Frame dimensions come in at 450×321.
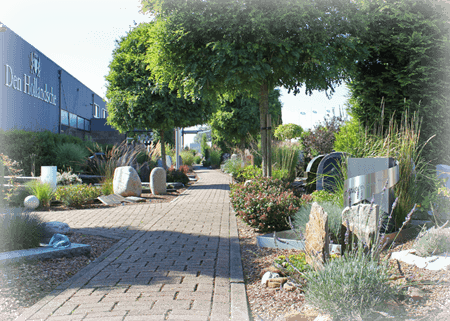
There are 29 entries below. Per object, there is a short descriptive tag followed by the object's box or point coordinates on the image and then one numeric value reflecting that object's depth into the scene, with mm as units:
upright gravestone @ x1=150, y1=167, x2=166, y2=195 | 11348
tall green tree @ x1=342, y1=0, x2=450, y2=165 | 6270
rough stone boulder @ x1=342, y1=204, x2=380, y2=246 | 3016
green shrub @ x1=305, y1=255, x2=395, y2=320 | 2387
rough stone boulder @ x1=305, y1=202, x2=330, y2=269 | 3098
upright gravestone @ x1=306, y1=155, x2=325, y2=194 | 8292
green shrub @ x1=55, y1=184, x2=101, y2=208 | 9023
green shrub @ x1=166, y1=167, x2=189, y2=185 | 14391
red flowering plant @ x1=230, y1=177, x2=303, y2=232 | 5438
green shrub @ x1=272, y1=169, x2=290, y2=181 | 9366
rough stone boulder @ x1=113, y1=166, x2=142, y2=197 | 10352
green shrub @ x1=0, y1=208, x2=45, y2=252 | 4270
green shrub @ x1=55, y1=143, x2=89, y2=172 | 13734
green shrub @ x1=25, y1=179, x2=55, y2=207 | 8876
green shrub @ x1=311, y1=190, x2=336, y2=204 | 5594
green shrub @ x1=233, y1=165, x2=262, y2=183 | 10791
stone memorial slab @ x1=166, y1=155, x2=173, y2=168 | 21625
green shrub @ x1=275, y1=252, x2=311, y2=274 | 3213
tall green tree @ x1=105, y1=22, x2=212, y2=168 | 13141
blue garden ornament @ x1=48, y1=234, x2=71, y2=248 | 4412
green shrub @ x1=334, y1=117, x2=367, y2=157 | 6185
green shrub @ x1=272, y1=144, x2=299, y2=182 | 10211
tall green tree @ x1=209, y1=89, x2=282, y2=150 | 21656
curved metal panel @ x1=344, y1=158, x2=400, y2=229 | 4543
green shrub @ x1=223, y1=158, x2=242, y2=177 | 15617
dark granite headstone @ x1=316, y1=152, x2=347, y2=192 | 6818
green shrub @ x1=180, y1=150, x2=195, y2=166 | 26862
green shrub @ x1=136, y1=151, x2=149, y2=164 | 16183
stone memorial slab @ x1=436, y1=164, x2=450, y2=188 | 5513
